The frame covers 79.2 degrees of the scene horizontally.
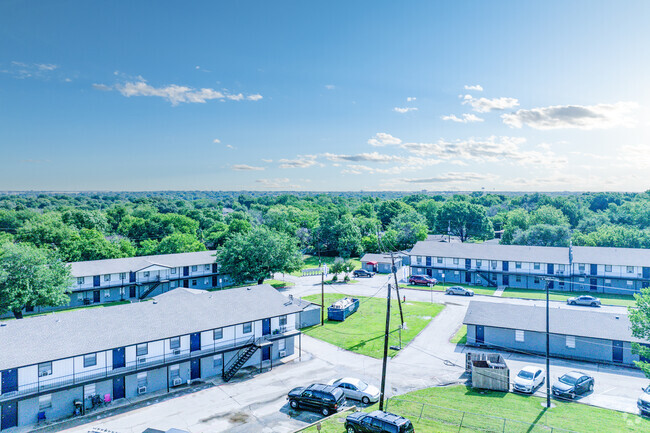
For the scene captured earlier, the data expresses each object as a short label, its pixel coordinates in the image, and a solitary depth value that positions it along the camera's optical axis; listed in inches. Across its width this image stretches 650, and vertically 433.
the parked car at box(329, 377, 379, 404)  1131.3
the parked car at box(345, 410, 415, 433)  864.9
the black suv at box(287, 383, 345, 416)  1067.9
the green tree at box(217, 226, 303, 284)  2566.4
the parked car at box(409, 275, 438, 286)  2679.6
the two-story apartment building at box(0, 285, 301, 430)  1051.9
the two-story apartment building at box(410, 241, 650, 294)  2407.4
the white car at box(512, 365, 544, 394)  1173.1
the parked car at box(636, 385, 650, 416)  1023.0
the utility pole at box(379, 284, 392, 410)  989.2
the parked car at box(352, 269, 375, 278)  3053.9
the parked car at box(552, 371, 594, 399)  1136.2
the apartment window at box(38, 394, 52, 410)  1055.1
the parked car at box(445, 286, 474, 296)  2404.0
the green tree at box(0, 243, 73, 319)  1846.1
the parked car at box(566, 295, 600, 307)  2116.1
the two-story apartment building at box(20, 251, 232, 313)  2324.1
